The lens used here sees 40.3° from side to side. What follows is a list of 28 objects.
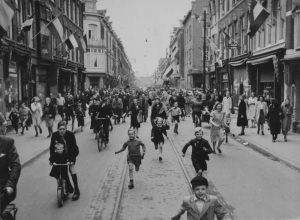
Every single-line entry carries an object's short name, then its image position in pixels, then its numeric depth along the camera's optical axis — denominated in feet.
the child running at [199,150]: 28.25
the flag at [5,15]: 45.56
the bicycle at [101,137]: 45.88
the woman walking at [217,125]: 42.43
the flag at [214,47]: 96.37
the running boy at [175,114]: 60.29
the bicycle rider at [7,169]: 15.02
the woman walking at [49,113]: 55.62
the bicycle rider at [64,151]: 25.21
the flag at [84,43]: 93.25
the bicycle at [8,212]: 15.01
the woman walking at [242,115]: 56.76
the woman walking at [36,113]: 57.88
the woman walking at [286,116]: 52.80
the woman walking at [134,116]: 57.88
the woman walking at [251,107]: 70.49
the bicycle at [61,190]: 24.35
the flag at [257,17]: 55.88
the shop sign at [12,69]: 66.95
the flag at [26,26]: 65.31
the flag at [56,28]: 70.23
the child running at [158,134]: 39.36
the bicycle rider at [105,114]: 47.34
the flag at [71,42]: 80.43
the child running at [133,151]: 29.94
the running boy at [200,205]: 13.28
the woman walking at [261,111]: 59.88
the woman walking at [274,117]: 51.67
